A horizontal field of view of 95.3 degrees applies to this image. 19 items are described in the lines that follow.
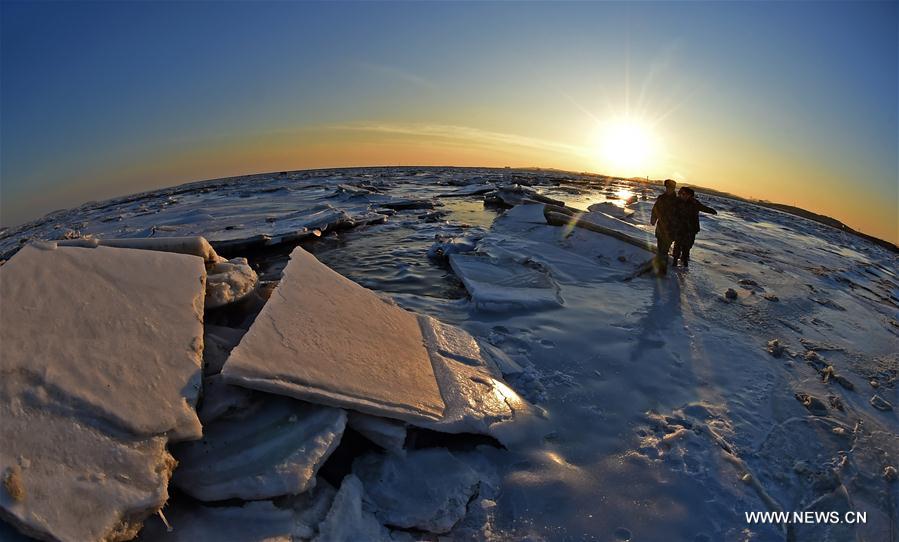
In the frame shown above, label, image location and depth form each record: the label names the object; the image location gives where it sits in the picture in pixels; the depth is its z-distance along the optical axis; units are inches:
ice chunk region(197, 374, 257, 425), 82.8
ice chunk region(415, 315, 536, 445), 102.3
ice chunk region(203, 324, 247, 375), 96.2
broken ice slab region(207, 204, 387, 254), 313.1
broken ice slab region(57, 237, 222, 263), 131.2
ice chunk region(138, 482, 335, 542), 67.6
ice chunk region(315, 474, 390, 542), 74.2
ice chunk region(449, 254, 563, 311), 190.7
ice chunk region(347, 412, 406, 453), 91.1
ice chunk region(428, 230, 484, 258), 298.0
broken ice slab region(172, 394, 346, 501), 74.5
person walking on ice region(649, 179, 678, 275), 267.6
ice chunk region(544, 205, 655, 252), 296.0
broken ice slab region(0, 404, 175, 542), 55.4
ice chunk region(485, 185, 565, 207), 553.6
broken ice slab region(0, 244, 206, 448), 69.1
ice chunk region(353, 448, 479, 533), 82.2
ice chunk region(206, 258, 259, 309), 121.1
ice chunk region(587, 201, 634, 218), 466.8
